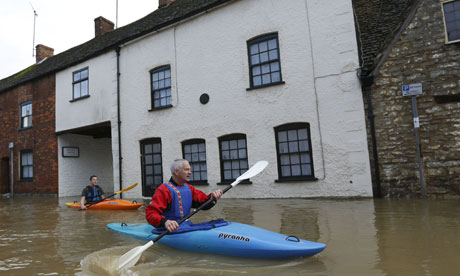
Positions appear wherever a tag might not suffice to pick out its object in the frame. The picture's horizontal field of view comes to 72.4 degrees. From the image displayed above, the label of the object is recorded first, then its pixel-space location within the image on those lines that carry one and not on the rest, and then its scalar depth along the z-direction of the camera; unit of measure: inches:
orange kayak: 354.0
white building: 350.0
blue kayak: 136.1
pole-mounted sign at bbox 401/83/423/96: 304.0
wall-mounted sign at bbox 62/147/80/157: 602.5
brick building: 615.5
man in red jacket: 162.2
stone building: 297.4
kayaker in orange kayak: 371.9
